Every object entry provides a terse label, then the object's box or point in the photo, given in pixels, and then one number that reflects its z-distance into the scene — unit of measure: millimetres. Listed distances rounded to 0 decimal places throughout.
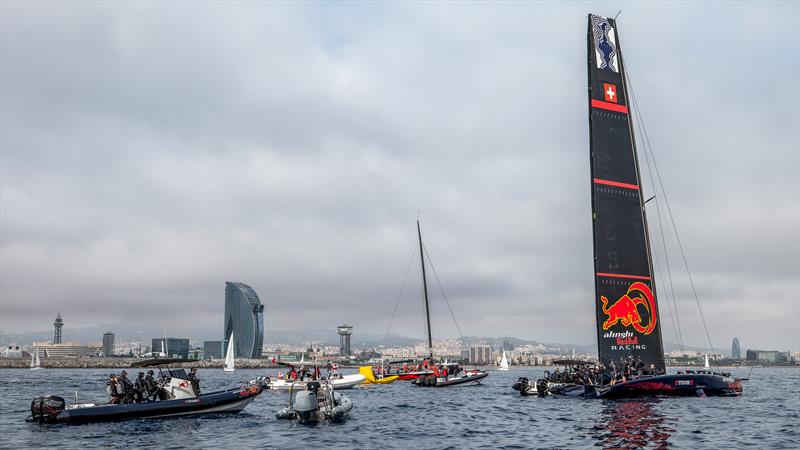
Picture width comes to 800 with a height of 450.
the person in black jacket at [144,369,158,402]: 38750
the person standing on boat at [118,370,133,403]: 38019
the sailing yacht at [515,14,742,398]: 47500
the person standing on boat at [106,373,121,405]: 38000
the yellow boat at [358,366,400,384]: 80438
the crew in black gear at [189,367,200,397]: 39906
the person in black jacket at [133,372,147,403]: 38250
